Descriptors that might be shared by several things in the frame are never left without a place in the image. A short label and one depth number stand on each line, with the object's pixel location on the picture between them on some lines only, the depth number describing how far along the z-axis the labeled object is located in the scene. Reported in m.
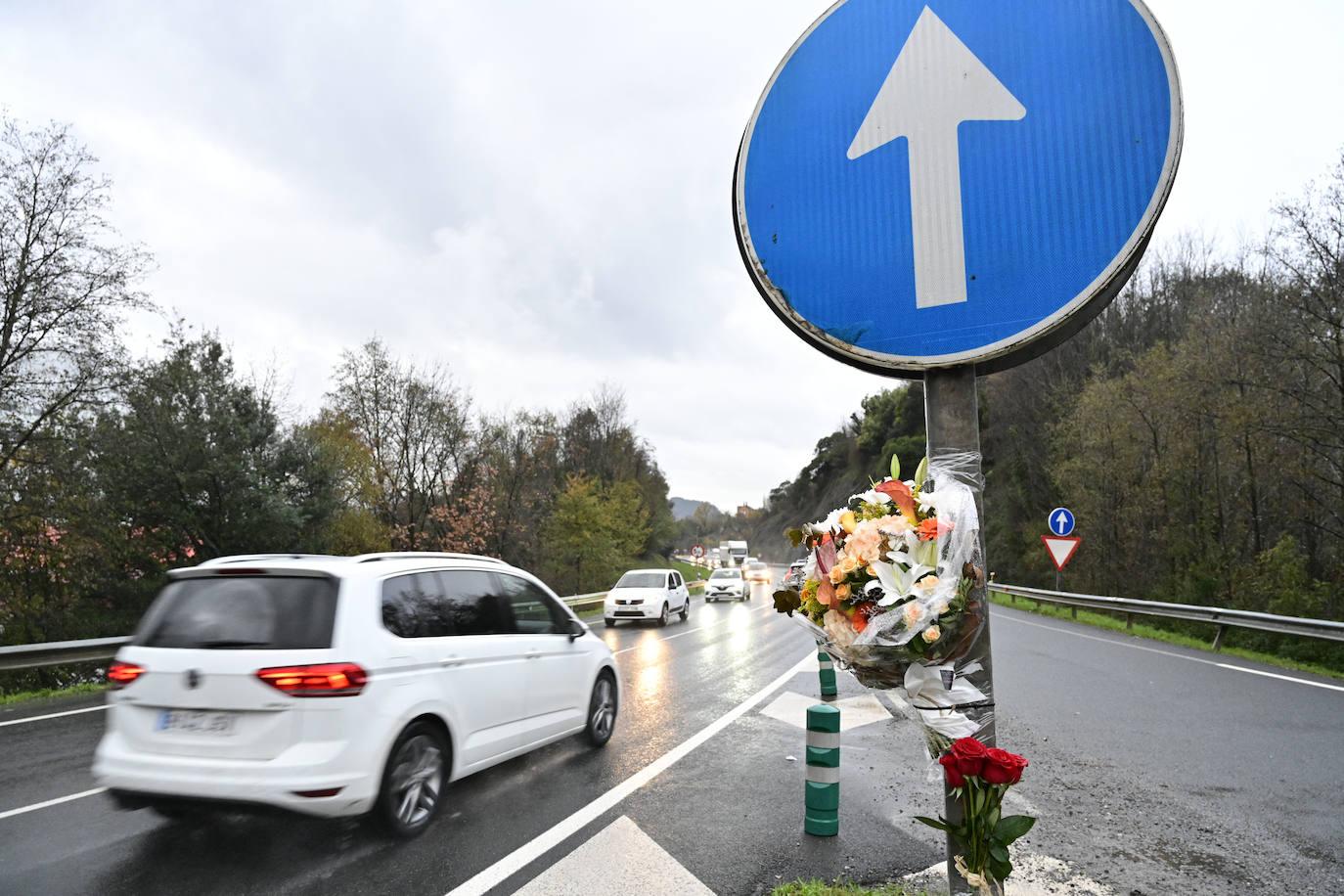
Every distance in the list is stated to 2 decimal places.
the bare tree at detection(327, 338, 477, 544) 30.62
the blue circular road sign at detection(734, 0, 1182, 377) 1.92
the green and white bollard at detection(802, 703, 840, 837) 4.46
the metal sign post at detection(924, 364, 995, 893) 2.20
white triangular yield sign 17.75
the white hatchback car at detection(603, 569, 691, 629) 21.03
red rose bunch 2.03
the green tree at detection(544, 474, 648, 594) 35.38
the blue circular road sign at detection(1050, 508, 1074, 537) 18.44
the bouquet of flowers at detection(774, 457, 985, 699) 2.00
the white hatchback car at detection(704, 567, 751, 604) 35.28
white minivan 4.07
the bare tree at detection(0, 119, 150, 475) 17.88
